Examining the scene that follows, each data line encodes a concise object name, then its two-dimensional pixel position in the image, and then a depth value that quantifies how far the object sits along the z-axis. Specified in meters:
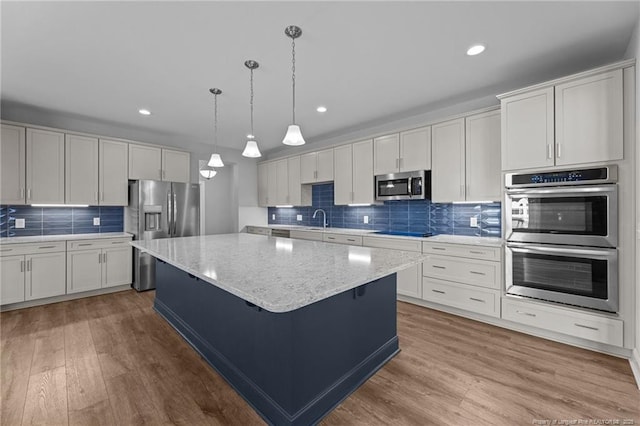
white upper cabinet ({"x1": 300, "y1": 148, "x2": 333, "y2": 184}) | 4.82
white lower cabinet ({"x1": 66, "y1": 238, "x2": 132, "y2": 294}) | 3.74
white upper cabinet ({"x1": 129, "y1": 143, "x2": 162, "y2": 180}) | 4.44
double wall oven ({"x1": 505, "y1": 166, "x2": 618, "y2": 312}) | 2.22
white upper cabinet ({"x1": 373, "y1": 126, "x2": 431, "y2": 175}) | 3.62
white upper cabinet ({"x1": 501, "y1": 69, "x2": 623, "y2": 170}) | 2.20
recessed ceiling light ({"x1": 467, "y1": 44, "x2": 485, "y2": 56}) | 2.33
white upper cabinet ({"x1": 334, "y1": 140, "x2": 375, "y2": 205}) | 4.24
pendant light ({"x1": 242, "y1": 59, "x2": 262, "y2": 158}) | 2.53
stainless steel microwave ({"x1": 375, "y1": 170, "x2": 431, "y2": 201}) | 3.63
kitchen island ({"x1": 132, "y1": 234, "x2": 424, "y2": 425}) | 1.46
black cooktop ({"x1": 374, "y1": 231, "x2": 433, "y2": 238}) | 3.66
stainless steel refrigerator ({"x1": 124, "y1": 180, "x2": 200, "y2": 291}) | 4.23
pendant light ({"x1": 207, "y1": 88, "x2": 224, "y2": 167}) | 2.98
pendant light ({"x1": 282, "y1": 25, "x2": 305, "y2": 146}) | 2.10
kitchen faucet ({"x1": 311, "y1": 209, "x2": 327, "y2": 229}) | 5.13
